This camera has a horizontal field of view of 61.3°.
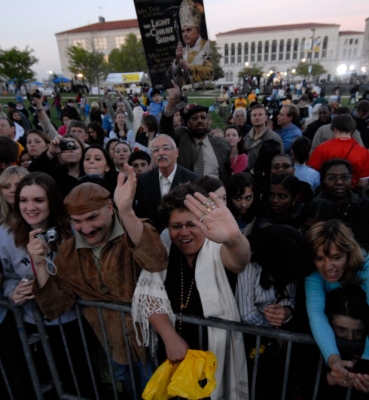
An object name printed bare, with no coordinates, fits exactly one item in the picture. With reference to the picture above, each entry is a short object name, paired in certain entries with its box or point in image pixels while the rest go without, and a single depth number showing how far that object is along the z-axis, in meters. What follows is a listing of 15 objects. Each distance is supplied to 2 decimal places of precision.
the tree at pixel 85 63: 47.26
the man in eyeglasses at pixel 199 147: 4.16
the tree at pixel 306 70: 60.60
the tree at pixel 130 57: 57.81
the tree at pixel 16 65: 36.41
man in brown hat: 1.90
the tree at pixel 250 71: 59.66
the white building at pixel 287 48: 83.00
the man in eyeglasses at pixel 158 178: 3.16
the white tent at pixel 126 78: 45.28
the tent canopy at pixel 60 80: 46.27
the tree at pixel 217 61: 56.71
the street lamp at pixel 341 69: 61.56
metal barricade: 1.74
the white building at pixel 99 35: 83.50
